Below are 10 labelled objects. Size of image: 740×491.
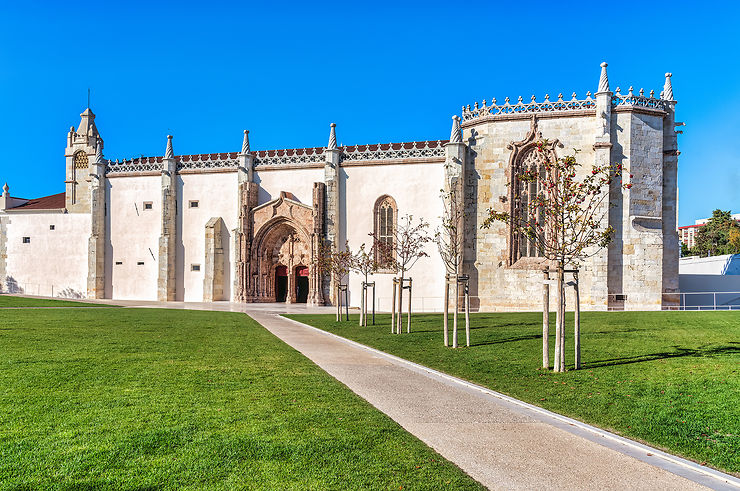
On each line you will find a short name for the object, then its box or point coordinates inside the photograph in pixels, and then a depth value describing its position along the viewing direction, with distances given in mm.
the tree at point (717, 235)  74000
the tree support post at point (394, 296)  22897
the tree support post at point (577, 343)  13242
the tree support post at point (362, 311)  24969
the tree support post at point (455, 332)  17000
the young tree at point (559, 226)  13234
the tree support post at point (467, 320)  17584
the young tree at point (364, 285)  25448
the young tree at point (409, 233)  37000
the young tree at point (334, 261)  28141
